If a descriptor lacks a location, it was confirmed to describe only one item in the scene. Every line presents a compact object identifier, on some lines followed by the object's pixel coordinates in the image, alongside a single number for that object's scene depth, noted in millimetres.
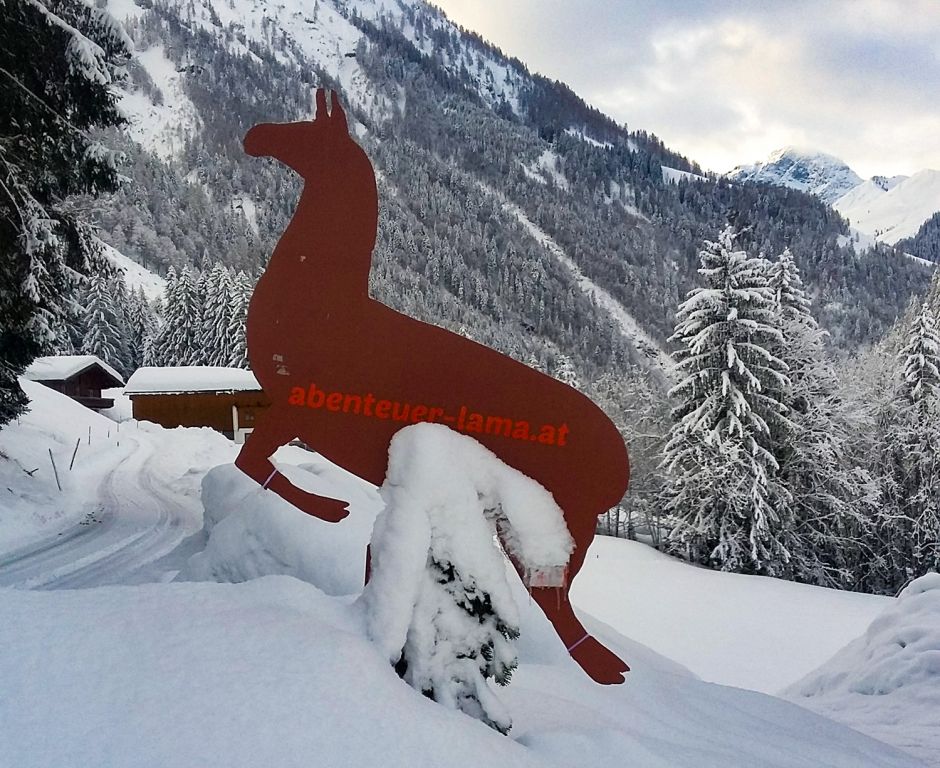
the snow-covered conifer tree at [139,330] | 49656
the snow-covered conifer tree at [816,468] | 17391
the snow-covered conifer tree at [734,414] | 16734
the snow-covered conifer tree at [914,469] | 18500
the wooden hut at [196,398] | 27094
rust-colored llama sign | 3525
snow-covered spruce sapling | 2830
